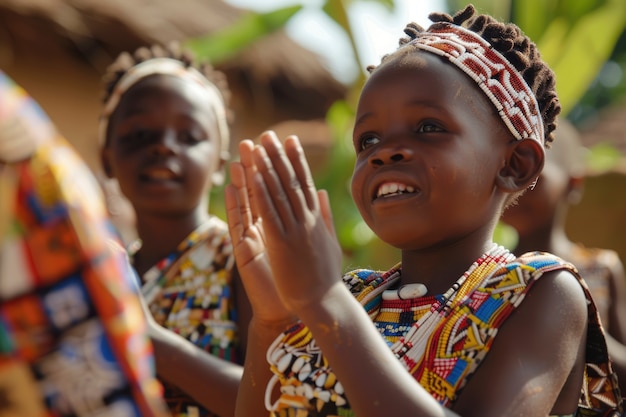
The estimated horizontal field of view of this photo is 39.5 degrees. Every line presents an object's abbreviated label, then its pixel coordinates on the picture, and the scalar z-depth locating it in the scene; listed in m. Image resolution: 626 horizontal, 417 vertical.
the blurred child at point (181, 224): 2.64
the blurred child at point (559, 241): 3.83
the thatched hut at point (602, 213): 5.93
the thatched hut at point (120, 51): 7.07
